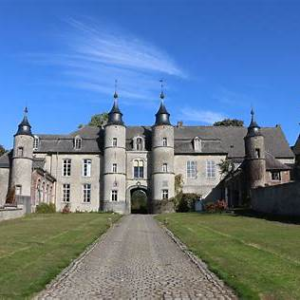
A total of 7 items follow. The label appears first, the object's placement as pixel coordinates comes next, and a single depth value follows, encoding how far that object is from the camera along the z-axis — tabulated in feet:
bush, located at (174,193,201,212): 119.00
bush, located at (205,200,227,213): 91.45
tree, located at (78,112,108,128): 170.50
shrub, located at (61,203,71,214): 110.45
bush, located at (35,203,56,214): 107.70
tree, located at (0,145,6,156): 156.82
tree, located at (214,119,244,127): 170.43
